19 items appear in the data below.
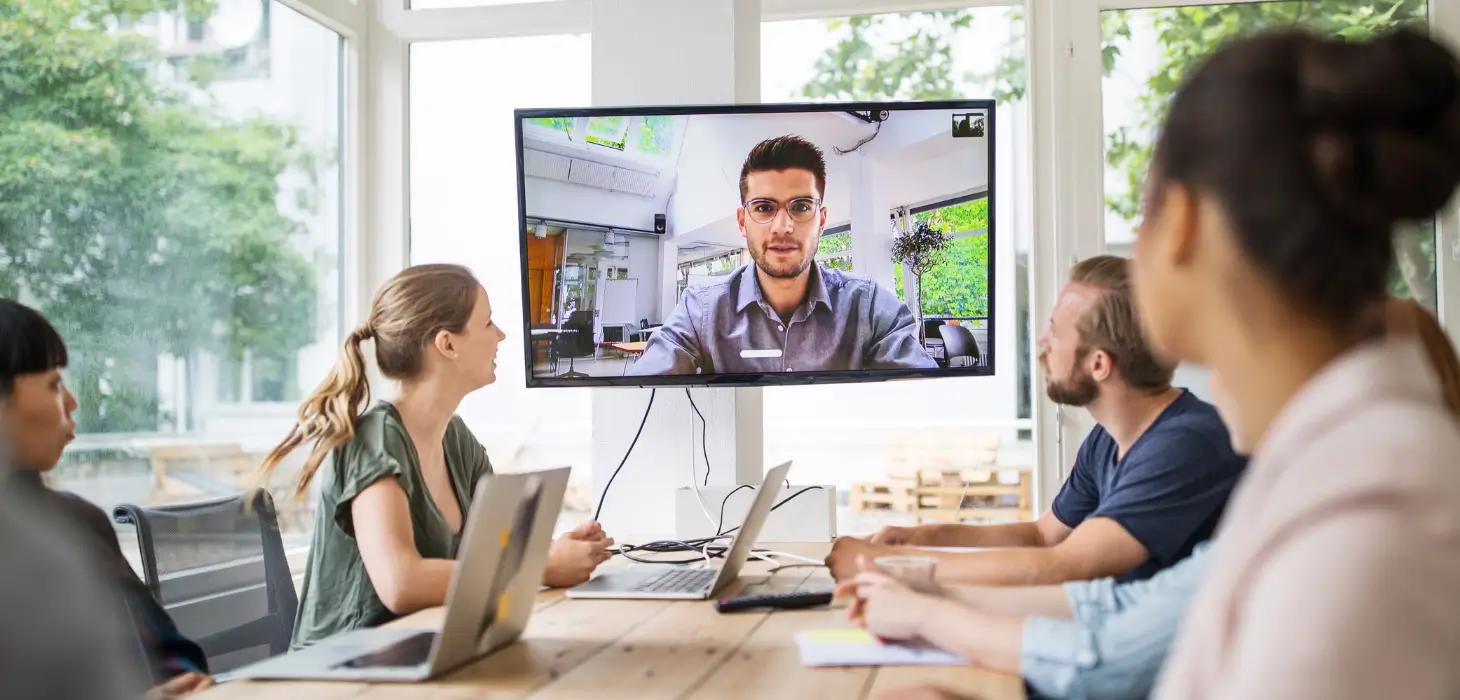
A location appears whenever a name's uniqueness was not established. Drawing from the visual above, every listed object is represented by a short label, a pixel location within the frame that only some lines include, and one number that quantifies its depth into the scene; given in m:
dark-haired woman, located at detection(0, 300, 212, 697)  1.77
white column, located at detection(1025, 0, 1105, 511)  3.64
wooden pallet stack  4.13
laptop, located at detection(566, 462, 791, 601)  2.10
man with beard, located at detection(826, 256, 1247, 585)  2.04
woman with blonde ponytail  2.00
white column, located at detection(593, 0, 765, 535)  3.37
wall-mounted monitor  3.18
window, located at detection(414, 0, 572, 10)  4.07
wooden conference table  1.42
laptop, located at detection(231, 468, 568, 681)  1.44
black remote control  1.94
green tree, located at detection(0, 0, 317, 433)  2.70
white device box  3.11
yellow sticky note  1.66
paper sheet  1.53
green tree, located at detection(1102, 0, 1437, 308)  3.49
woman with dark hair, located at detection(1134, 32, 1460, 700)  0.60
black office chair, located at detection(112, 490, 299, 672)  2.18
